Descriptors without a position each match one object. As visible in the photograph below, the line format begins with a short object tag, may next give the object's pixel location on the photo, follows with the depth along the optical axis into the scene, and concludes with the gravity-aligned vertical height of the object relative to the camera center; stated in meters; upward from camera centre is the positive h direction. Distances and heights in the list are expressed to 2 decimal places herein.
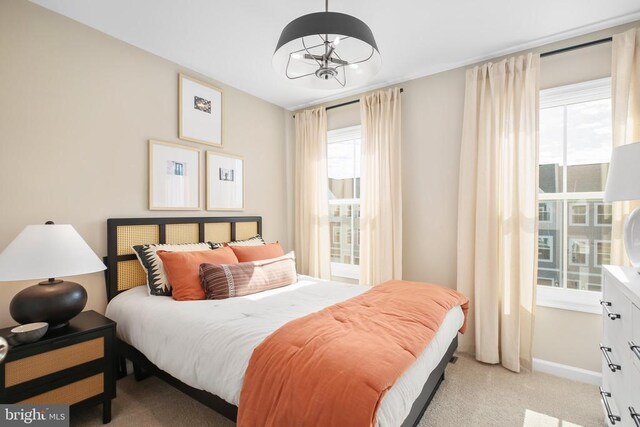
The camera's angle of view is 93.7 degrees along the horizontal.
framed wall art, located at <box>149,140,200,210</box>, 2.69 +0.31
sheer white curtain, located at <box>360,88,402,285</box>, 3.17 +0.22
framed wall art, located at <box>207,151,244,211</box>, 3.16 +0.30
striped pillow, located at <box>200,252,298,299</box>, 2.28 -0.55
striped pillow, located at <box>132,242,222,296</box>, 2.34 -0.46
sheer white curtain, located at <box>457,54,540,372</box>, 2.50 +0.03
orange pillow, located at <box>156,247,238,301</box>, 2.25 -0.48
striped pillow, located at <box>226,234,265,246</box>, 3.11 -0.35
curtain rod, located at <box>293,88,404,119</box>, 3.53 +1.27
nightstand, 1.55 -0.89
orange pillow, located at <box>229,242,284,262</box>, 2.80 -0.42
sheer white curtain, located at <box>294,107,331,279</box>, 3.76 +0.18
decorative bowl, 1.59 -0.66
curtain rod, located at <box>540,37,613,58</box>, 2.26 +1.28
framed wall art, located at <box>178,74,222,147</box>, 2.90 +1.00
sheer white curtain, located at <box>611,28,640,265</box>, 2.14 +0.77
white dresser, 1.24 -0.67
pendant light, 1.47 +0.88
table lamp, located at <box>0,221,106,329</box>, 1.68 -0.34
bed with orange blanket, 1.16 -0.68
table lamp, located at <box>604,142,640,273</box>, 1.37 +0.11
